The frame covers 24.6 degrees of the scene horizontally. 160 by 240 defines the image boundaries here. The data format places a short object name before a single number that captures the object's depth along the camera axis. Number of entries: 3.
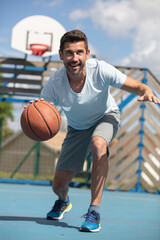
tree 10.36
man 3.22
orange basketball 3.32
